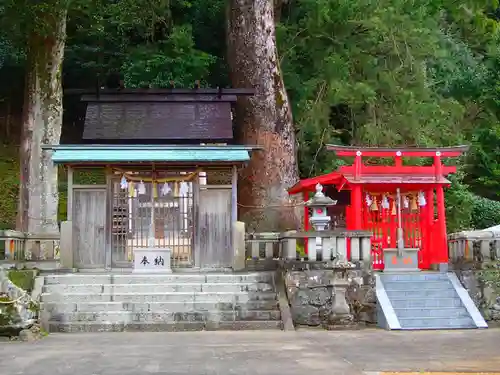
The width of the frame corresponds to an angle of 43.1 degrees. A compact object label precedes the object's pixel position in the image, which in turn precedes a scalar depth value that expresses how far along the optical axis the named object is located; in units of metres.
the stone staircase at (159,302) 12.38
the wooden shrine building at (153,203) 15.12
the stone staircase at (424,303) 12.63
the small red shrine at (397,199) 15.65
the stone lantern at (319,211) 13.62
